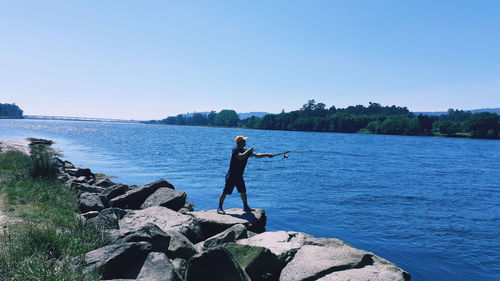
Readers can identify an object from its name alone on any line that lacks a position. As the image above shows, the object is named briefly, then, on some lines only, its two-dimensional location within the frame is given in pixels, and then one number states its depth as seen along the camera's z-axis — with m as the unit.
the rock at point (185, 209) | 11.59
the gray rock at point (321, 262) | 6.57
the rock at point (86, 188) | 13.95
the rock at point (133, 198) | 12.09
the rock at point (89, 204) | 10.20
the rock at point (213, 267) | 5.46
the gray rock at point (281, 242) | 7.42
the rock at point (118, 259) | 5.30
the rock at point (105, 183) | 16.94
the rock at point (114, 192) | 12.79
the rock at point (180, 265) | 5.97
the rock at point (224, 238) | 8.08
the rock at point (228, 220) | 9.70
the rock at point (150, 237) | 6.52
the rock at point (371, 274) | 6.25
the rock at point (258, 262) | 6.80
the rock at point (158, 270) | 5.10
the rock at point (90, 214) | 9.44
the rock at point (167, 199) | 11.40
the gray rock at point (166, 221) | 8.74
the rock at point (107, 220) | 7.54
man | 10.15
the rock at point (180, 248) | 6.95
